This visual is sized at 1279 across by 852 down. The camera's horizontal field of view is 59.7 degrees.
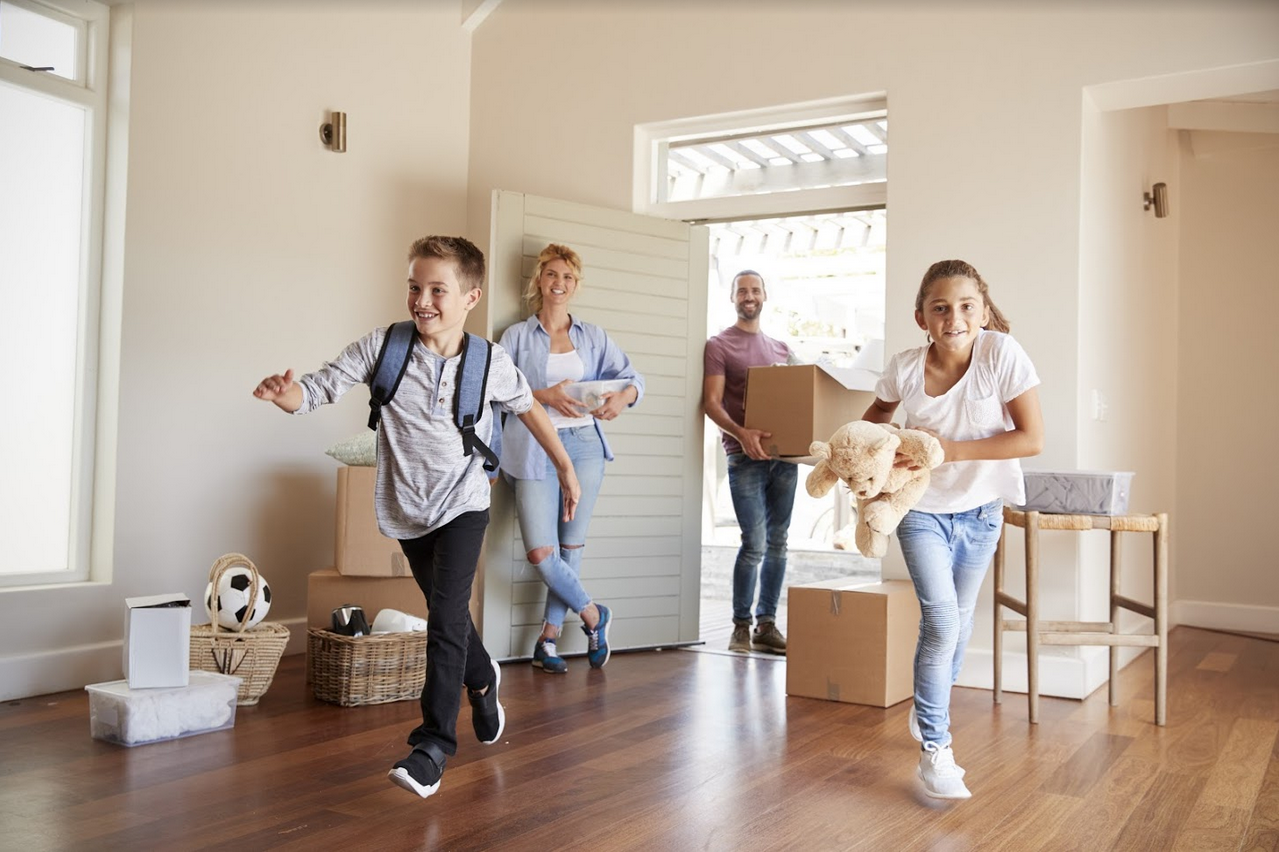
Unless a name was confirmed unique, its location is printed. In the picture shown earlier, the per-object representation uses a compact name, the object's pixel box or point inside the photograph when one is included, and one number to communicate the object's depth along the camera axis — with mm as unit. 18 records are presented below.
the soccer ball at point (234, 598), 3498
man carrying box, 4758
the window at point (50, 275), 3723
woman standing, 4090
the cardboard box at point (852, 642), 3639
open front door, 4344
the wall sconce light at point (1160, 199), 5117
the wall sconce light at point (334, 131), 4652
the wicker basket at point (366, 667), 3438
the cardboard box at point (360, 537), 4035
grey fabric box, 3529
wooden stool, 3443
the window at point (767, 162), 4453
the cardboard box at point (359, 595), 4008
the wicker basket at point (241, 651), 3391
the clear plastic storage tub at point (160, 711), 2955
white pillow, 4145
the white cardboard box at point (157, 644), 3057
